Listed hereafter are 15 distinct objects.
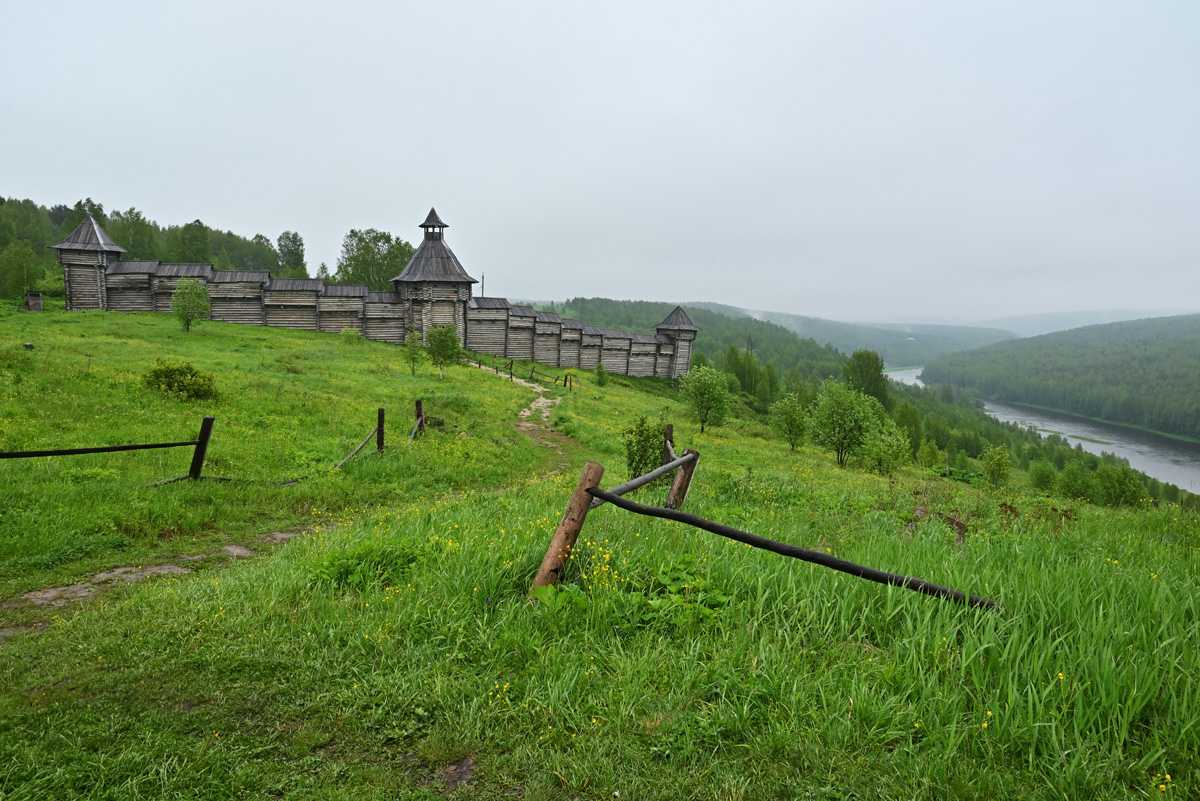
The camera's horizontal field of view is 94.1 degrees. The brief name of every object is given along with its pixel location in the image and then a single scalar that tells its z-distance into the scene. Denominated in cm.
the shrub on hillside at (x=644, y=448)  1314
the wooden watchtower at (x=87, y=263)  4419
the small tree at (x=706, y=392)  3244
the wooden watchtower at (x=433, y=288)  4922
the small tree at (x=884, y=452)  2700
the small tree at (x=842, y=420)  3012
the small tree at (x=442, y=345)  3275
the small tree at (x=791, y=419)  3334
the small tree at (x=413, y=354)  3278
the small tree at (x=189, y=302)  3719
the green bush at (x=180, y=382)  1620
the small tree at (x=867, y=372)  7050
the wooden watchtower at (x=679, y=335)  6378
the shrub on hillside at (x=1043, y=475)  5862
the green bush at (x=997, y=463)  4022
